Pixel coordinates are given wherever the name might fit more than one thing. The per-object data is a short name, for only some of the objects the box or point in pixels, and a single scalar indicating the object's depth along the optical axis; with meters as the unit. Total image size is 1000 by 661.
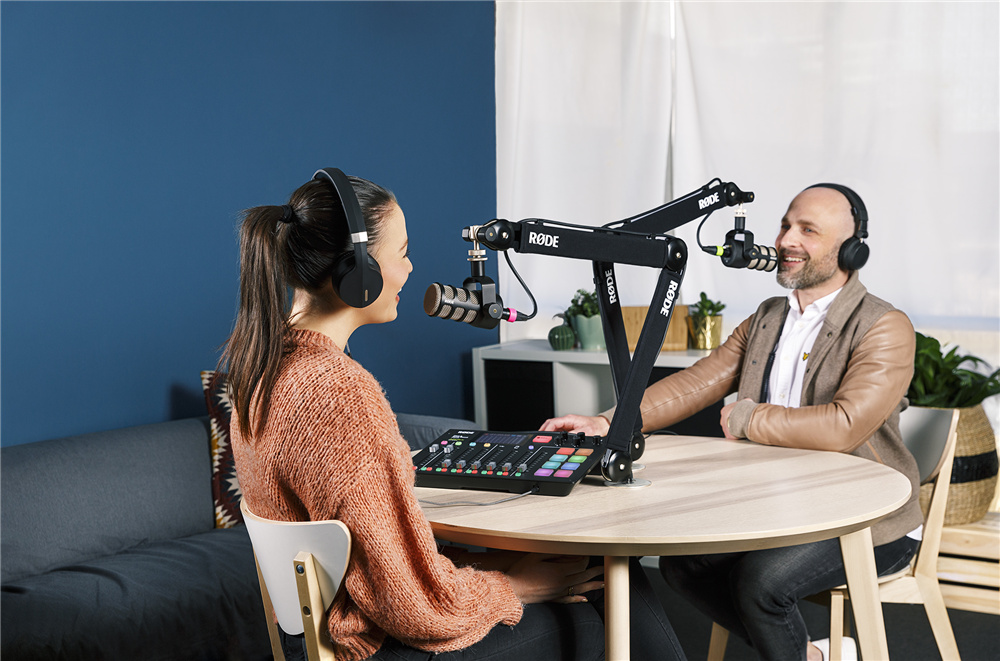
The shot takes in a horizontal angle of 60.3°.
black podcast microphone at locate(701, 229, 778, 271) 1.78
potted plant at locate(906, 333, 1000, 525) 2.46
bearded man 1.81
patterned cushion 2.62
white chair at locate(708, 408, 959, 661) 1.96
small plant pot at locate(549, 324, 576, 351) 3.71
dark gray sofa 1.92
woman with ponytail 1.15
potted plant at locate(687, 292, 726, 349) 3.49
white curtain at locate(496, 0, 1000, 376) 3.14
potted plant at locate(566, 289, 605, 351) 3.65
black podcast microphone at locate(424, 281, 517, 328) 1.28
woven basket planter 2.46
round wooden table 1.28
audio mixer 1.54
